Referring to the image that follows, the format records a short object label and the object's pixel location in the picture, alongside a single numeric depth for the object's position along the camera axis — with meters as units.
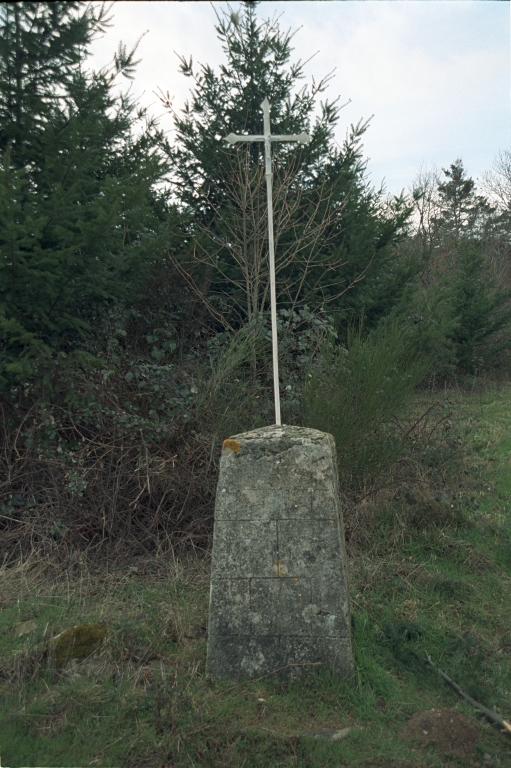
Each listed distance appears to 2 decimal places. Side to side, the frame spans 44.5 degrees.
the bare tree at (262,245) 7.06
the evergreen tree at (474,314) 15.23
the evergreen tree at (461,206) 28.84
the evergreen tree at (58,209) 5.14
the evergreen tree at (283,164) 7.82
